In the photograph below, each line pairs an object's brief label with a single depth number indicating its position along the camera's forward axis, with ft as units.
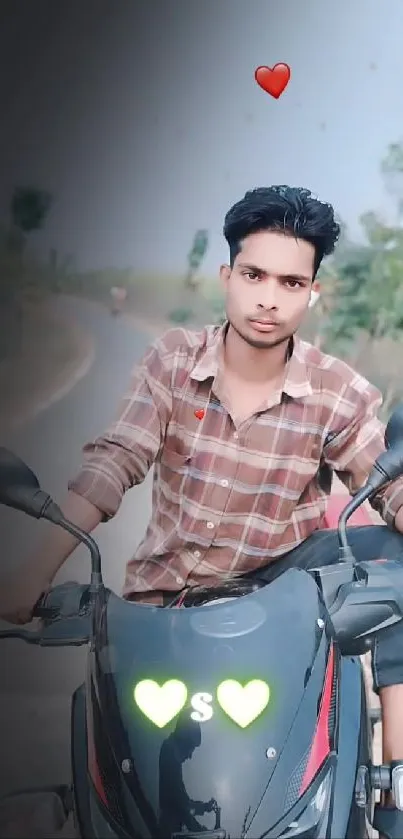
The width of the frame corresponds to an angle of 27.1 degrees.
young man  4.61
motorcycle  3.10
